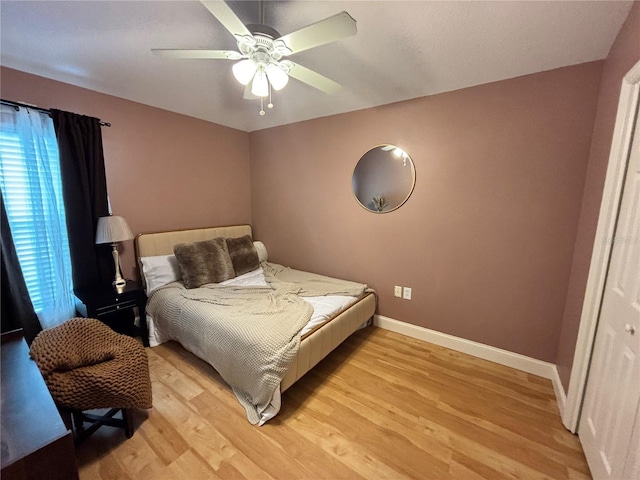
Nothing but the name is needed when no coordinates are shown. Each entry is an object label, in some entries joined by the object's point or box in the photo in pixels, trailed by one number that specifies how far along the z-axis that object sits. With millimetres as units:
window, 1894
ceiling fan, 1047
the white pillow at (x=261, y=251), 3362
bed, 1647
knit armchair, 1271
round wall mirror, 2484
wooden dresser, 782
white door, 1046
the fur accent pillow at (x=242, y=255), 2834
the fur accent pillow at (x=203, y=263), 2477
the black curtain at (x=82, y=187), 2096
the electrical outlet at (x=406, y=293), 2605
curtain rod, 1820
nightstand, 2023
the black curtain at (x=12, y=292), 1824
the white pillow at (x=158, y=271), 2492
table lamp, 2195
